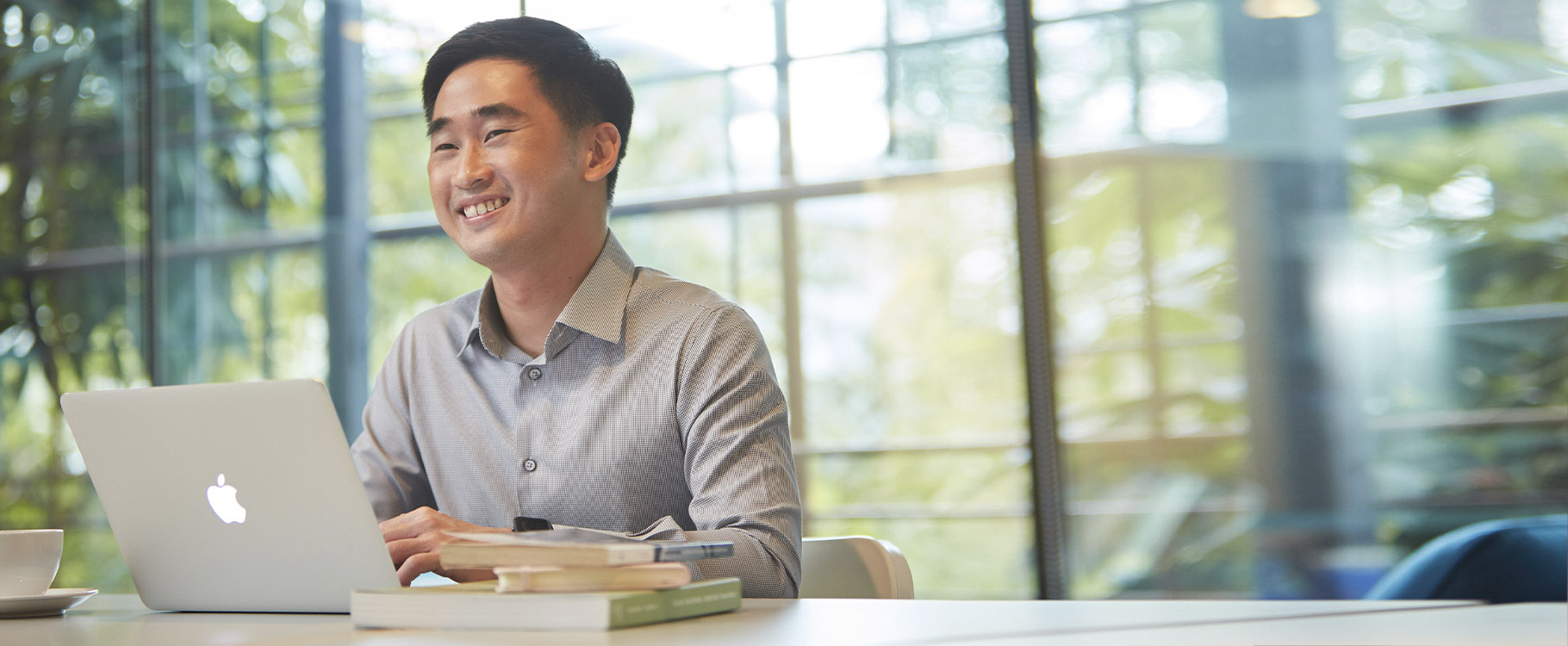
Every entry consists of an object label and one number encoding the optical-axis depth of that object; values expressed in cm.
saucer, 128
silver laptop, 111
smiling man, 163
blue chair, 249
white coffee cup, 131
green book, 94
